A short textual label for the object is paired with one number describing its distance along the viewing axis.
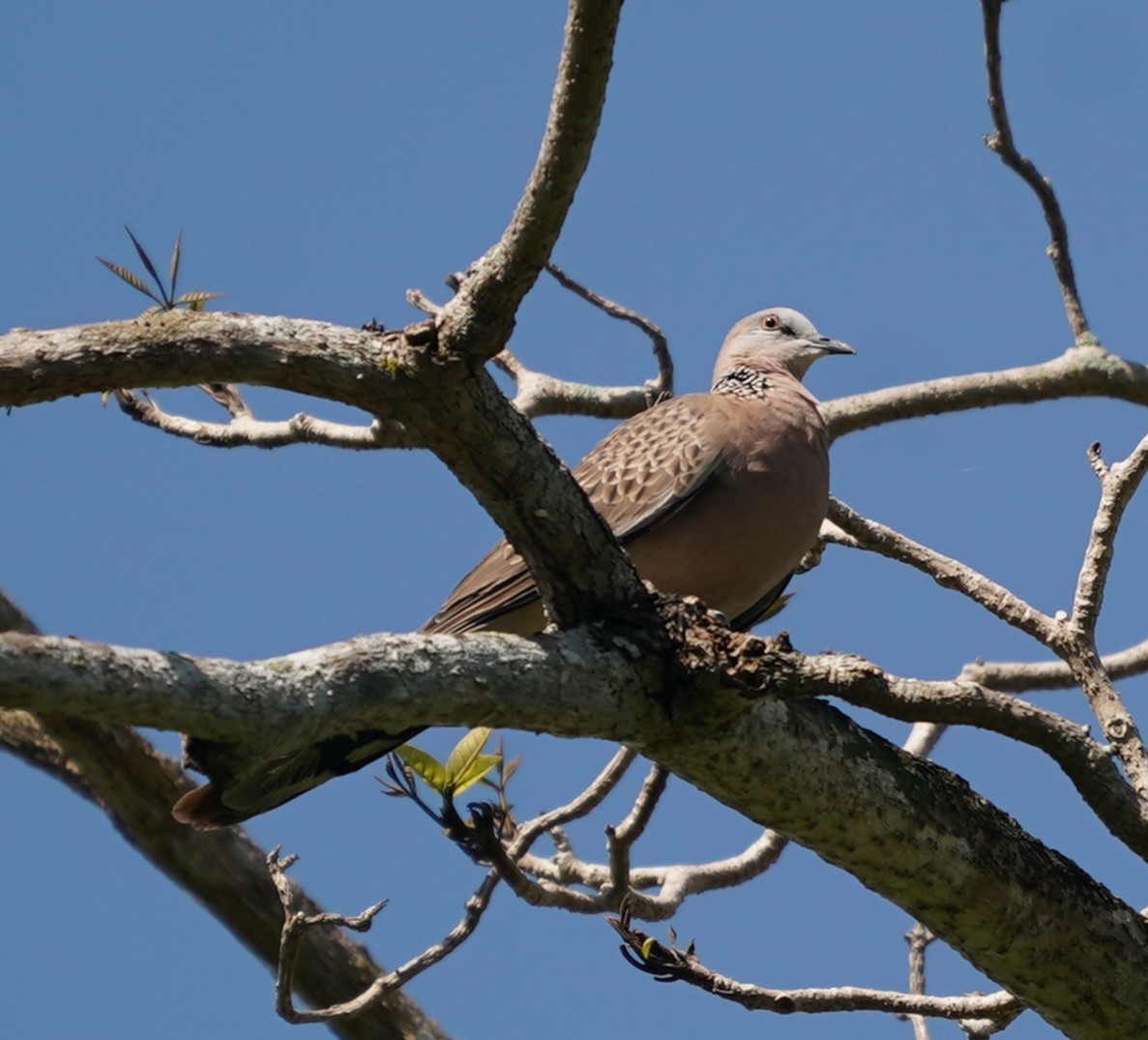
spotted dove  12.16
